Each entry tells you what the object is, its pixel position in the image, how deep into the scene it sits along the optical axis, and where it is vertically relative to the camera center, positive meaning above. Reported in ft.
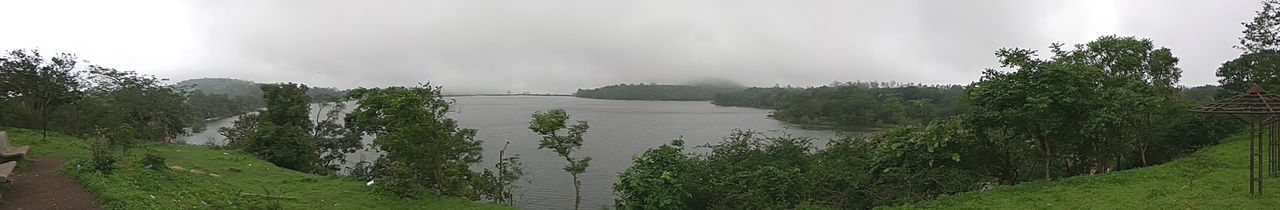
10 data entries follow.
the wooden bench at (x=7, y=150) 39.16 -3.26
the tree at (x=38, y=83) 65.31 +1.66
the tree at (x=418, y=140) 46.19 -3.13
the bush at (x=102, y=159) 37.04 -3.57
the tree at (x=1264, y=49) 69.21 +5.49
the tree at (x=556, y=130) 47.88 -2.49
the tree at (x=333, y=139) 85.25 -5.50
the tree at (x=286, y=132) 69.97 -3.78
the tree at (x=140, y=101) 87.20 -0.37
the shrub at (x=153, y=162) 42.48 -4.24
